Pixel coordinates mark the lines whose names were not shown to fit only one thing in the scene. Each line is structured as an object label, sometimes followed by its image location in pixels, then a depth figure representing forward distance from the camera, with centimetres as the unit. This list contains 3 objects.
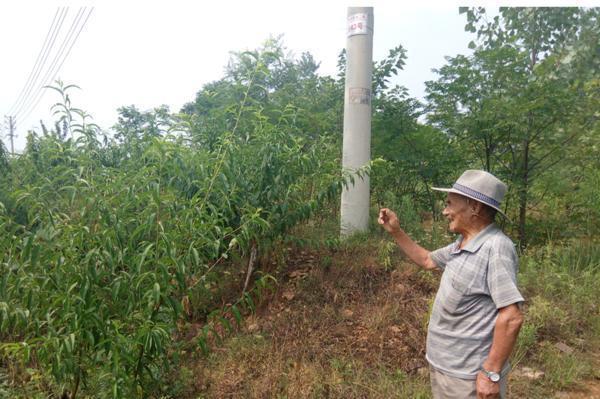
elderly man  169
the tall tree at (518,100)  447
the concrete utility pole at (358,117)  471
